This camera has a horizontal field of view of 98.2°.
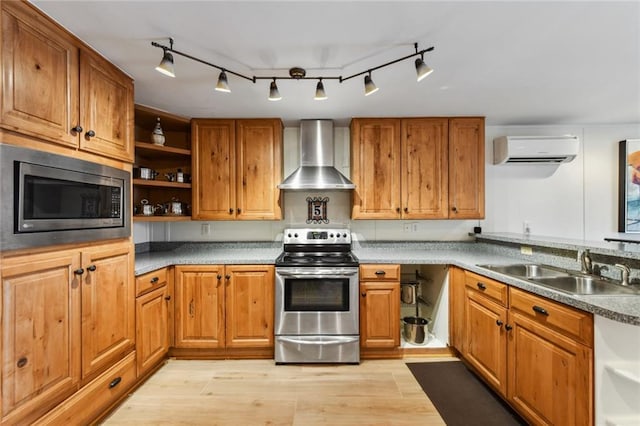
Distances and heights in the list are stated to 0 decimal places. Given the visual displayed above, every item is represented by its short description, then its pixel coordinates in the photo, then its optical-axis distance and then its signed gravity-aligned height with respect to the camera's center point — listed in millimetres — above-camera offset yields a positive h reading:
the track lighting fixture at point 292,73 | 1604 +950
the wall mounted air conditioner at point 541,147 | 3006 +721
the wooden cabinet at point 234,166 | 2957 +502
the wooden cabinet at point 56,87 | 1326 +714
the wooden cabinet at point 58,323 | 1307 -619
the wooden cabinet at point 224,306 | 2562 -863
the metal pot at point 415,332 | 2721 -1178
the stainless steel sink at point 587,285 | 1657 -476
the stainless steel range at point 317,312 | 2498 -901
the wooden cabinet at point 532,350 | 1364 -832
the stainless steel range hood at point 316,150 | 3006 +702
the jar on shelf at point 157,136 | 2785 +777
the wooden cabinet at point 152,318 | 2180 -880
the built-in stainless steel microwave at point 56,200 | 1292 +74
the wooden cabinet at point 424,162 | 2967 +549
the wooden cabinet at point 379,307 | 2570 -873
